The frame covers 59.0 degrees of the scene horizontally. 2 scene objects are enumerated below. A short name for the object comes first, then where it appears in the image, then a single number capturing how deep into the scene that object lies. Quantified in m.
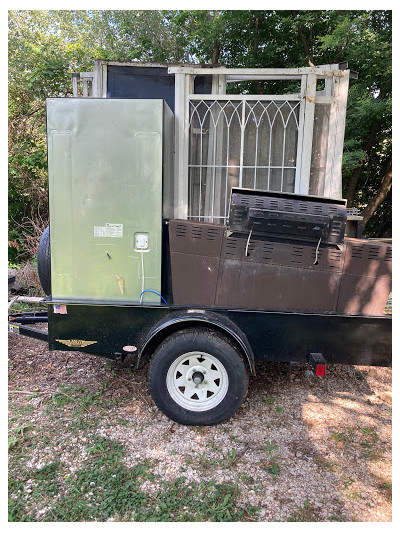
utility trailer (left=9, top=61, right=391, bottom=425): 2.90
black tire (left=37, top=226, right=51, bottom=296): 3.53
